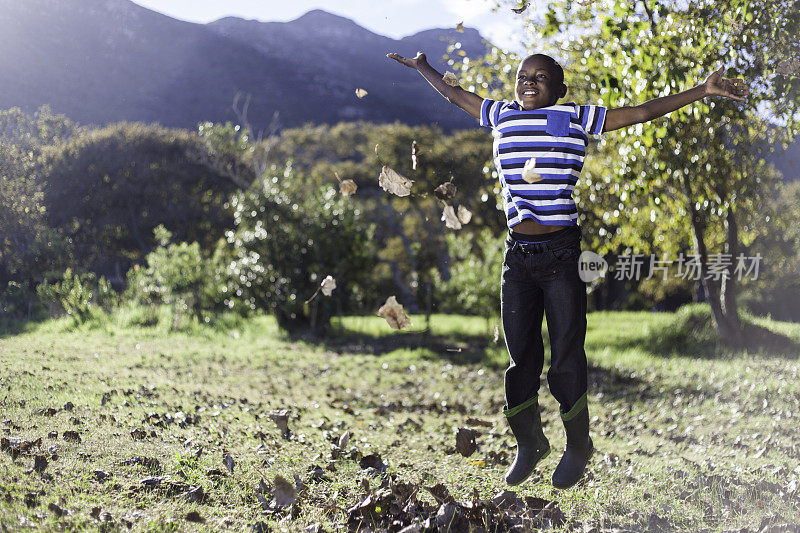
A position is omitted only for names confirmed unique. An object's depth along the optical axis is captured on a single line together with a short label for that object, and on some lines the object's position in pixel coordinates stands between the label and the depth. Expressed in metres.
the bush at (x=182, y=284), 15.93
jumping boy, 3.47
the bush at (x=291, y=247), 16.73
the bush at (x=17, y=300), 6.75
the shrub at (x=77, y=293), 8.23
